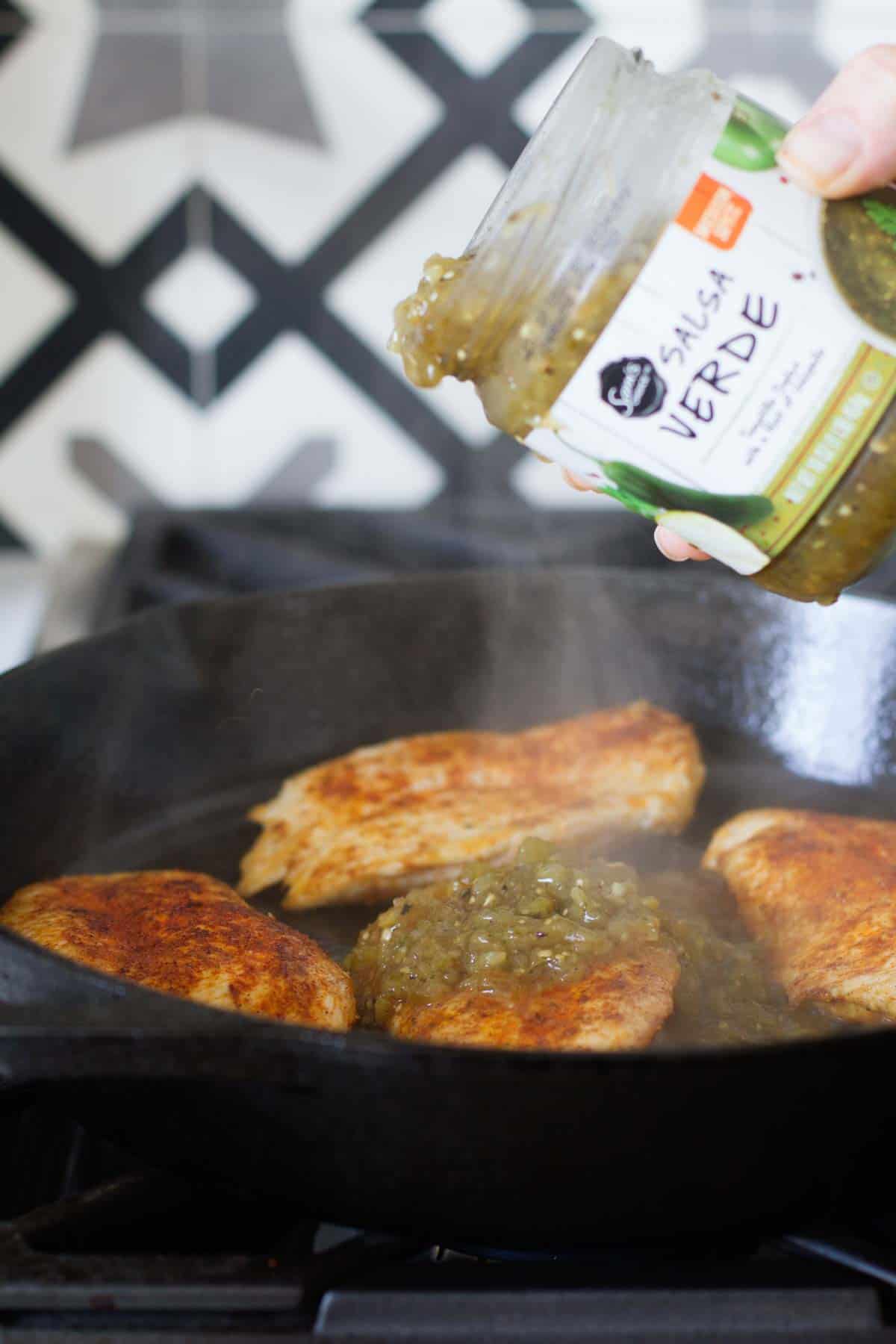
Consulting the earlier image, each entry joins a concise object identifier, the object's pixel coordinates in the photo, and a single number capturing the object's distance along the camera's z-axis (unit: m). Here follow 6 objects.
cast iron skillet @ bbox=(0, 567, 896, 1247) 0.89
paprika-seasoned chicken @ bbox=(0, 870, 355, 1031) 0.97
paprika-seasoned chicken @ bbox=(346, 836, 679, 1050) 0.96
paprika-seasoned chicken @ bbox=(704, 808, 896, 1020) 0.99
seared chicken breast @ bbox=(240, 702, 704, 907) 1.07
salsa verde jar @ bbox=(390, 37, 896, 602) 0.93
